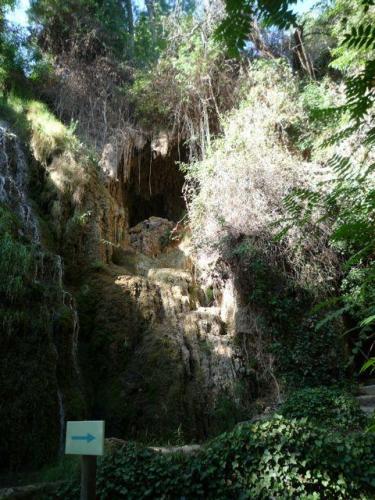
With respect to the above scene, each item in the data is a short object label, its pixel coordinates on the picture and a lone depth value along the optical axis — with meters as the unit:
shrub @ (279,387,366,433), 5.74
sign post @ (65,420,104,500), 2.69
